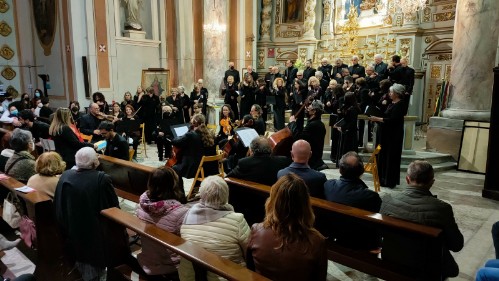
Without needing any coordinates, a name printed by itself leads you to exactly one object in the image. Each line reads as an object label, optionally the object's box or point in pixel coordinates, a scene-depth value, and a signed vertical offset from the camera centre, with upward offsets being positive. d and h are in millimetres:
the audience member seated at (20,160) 4156 -941
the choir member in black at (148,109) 9828 -845
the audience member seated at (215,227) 2430 -962
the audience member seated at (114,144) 5586 -990
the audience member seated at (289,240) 2053 -877
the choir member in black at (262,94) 11094 -484
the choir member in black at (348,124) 6803 -809
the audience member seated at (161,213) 2686 -991
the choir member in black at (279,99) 10609 -597
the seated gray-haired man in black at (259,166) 3936 -901
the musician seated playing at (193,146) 5484 -993
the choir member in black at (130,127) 7571 -1005
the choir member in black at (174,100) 10547 -653
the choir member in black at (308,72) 10773 +158
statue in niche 12836 +2016
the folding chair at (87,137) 7009 -1123
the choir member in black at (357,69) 10008 +227
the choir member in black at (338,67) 10234 +291
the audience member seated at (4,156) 4656 -993
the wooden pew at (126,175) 4449 -1222
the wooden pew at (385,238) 2473 -1099
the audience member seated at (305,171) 3420 -829
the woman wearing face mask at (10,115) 8624 -943
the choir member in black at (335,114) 7592 -727
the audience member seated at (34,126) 6293 -849
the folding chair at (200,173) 5279 -1354
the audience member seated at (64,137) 5277 -847
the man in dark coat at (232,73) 12586 +120
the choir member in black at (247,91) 11336 -413
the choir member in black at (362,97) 8289 -399
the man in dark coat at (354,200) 3129 -992
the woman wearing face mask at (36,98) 10986 -688
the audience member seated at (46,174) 3662 -945
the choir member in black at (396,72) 8570 +149
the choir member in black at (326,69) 10695 +245
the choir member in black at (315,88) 8269 -227
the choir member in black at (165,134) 7883 -1170
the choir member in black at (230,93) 11509 -483
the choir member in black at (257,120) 6605 -730
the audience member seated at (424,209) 2672 -920
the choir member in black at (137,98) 9939 -586
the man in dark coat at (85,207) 3229 -1112
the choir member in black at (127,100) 9961 -628
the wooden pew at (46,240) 3213 -1405
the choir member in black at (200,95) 11315 -552
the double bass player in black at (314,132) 5879 -822
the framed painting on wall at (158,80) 12531 -137
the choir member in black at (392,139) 6014 -964
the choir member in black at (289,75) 11655 +73
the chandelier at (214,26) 13398 +1739
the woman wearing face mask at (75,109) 8656 -761
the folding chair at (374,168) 5528 -1318
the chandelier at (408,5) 9698 +1936
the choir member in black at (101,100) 9632 -637
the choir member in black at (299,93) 9383 -374
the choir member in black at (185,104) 10664 -776
